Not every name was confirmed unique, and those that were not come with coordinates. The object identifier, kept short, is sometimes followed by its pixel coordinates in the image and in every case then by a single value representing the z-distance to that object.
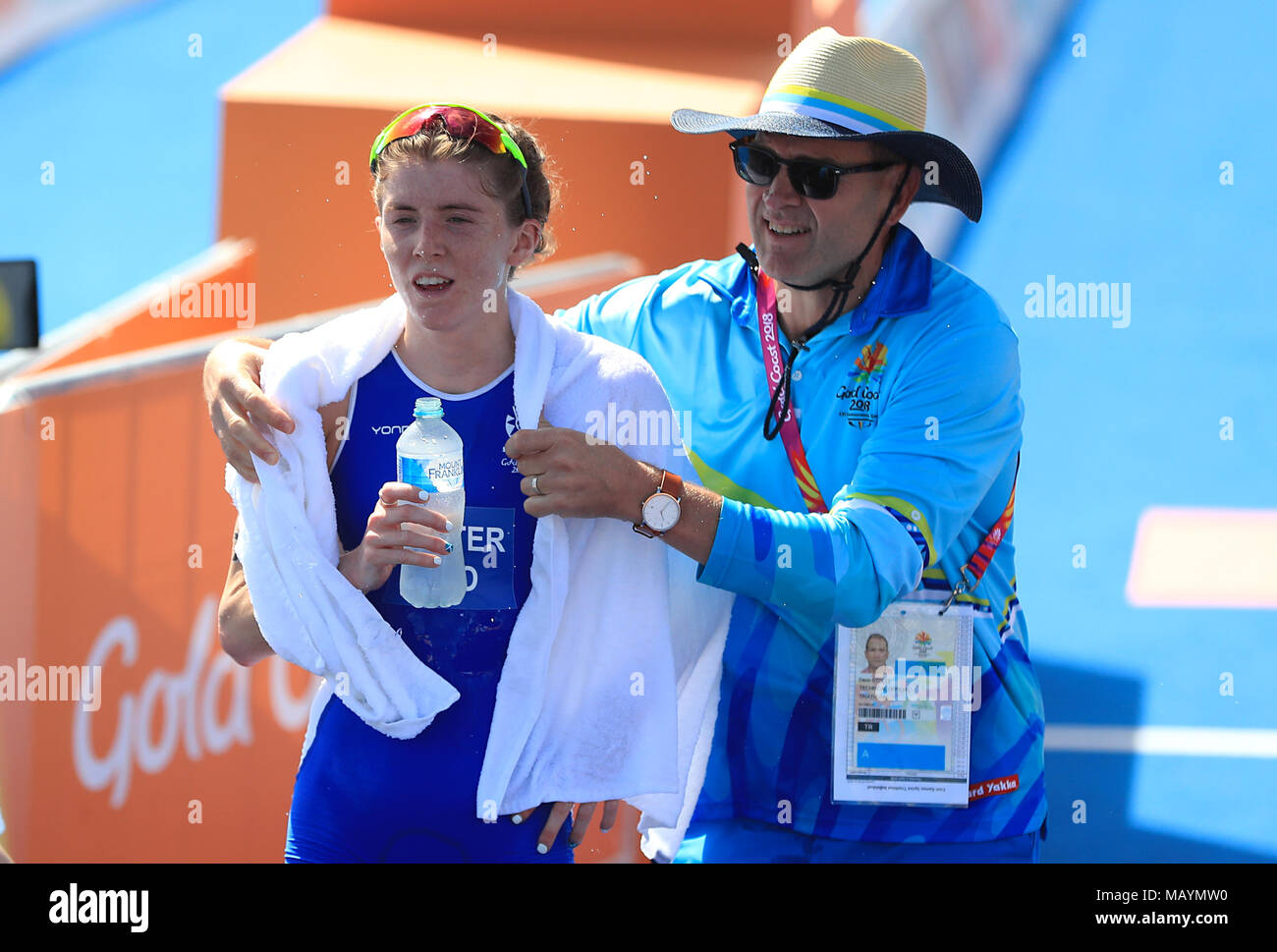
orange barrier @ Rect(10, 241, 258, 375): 7.02
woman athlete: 4.22
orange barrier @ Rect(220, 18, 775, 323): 6.81
